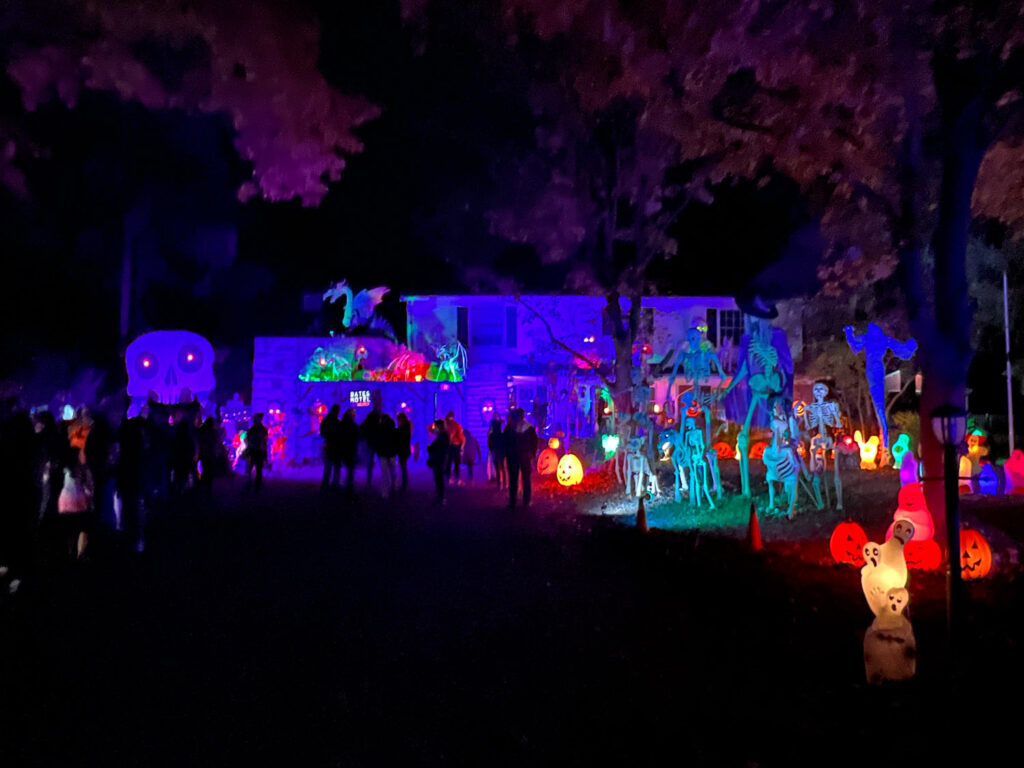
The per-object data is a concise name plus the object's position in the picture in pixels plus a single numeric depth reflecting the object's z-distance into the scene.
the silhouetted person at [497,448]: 16.28
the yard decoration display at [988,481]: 14.93
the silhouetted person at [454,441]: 17.42
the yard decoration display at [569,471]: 18.06
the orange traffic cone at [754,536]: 9.87
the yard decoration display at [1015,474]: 15.27
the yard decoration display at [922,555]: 8.45
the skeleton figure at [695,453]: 14.21
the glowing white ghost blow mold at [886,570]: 5.46
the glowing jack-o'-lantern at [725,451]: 20.78
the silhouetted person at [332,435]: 16.20
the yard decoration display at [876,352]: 14.54
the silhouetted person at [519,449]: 14.30
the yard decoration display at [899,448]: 16.61
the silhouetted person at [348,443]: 16.16
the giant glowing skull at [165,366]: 23.88
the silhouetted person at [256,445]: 17.02
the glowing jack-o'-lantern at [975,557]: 8.13
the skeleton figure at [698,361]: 14.49
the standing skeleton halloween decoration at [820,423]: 13.05
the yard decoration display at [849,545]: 8.67
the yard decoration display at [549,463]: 20.62
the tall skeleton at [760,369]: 12.81
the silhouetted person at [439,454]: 14.78
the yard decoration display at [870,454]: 20.94
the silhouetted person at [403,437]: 15.80
